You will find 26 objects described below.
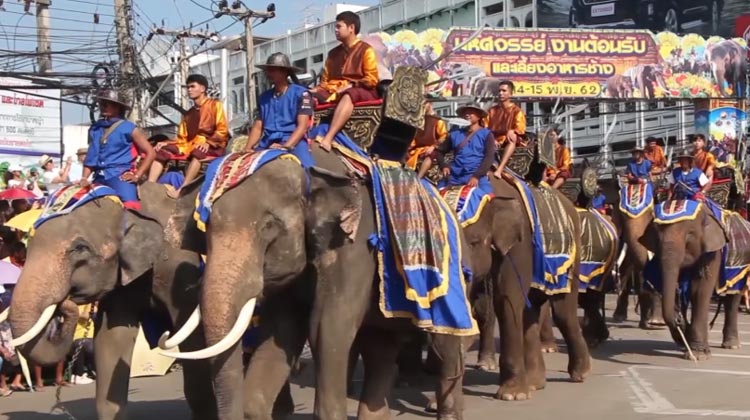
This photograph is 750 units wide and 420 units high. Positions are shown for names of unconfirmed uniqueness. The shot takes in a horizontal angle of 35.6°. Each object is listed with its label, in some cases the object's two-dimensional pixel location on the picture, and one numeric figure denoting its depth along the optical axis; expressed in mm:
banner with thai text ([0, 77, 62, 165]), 28344
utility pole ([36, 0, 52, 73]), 26188
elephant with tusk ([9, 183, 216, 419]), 7664
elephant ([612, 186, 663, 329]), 15203
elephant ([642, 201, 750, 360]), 13398
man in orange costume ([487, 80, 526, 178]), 11859
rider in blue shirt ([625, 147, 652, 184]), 16828
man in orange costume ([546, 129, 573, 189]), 14598
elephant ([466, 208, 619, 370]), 14492
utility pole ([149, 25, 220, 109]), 30616
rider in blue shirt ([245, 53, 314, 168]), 7840
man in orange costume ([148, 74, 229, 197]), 10289
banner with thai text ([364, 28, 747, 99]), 26172
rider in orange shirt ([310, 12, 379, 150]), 8555
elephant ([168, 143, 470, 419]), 6742
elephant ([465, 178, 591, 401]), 10461
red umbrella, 14652
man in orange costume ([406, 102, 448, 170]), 11328
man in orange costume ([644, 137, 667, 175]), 17359
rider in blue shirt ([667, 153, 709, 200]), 14234
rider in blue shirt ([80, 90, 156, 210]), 8609
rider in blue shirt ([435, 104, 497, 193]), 10562
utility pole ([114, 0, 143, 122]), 22958
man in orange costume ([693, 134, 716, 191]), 14841
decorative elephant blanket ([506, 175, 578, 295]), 11133
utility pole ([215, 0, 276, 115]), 29878
